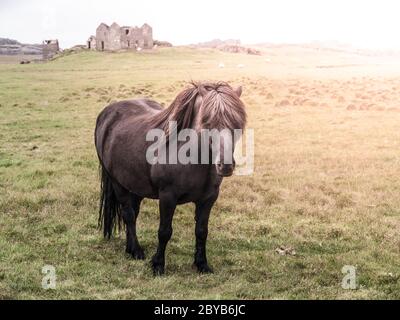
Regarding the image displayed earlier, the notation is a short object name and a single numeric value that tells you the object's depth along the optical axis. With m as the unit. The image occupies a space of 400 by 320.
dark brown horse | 5.52
